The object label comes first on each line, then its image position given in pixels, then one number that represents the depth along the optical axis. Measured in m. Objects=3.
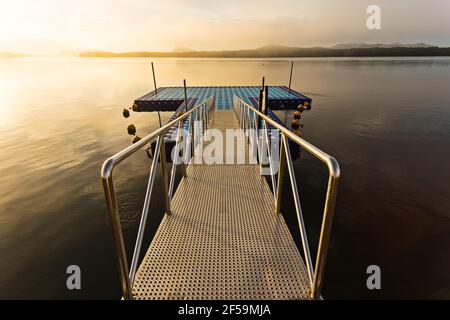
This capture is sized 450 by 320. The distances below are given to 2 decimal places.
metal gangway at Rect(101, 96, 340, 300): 2.13
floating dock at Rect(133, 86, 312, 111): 24.68
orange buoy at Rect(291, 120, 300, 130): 18.42
